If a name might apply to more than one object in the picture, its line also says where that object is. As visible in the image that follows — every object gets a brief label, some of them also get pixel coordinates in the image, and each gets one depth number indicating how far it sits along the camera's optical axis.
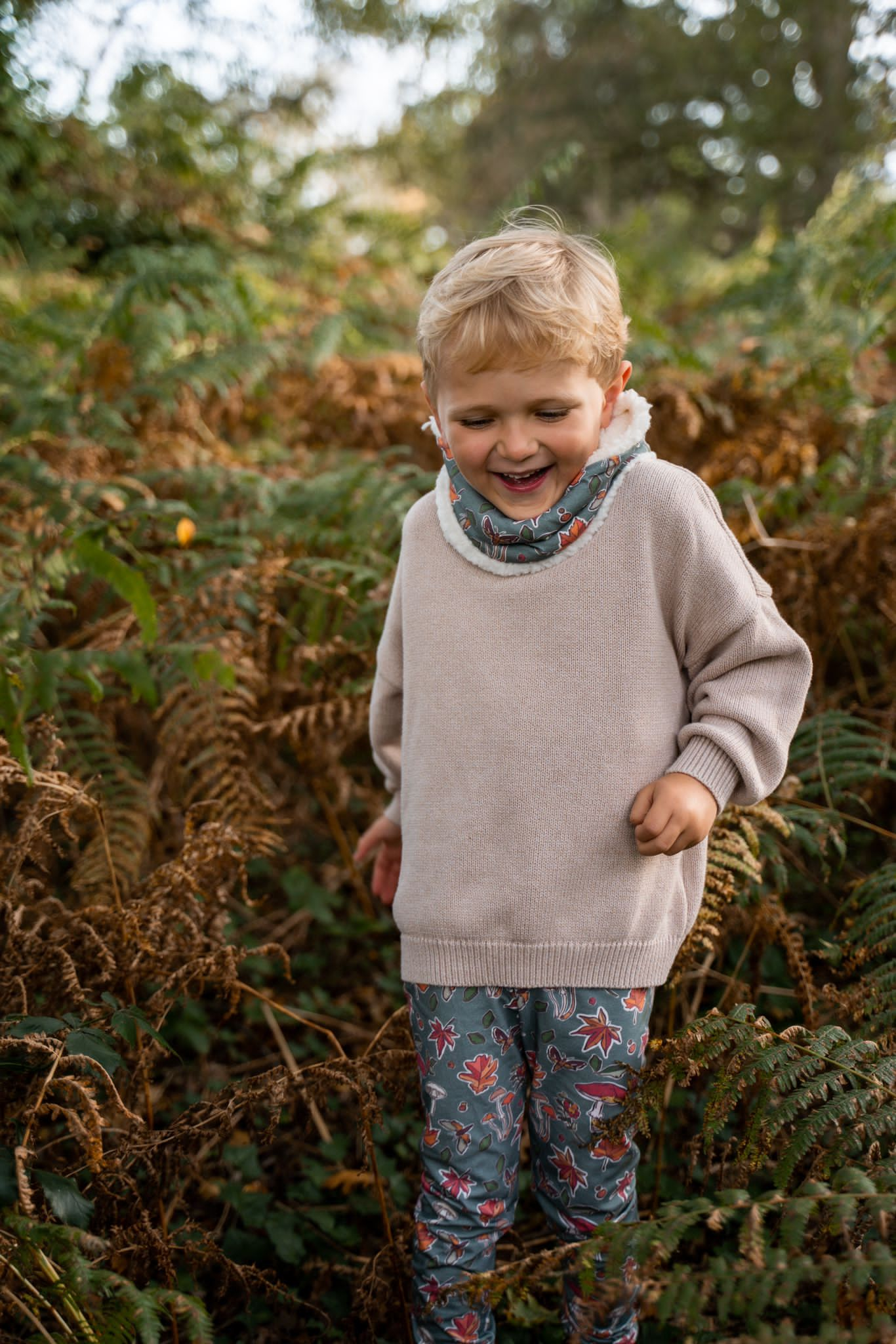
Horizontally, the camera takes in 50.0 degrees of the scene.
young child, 1.65
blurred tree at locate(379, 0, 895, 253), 16.94
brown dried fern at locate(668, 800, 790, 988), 1.96
